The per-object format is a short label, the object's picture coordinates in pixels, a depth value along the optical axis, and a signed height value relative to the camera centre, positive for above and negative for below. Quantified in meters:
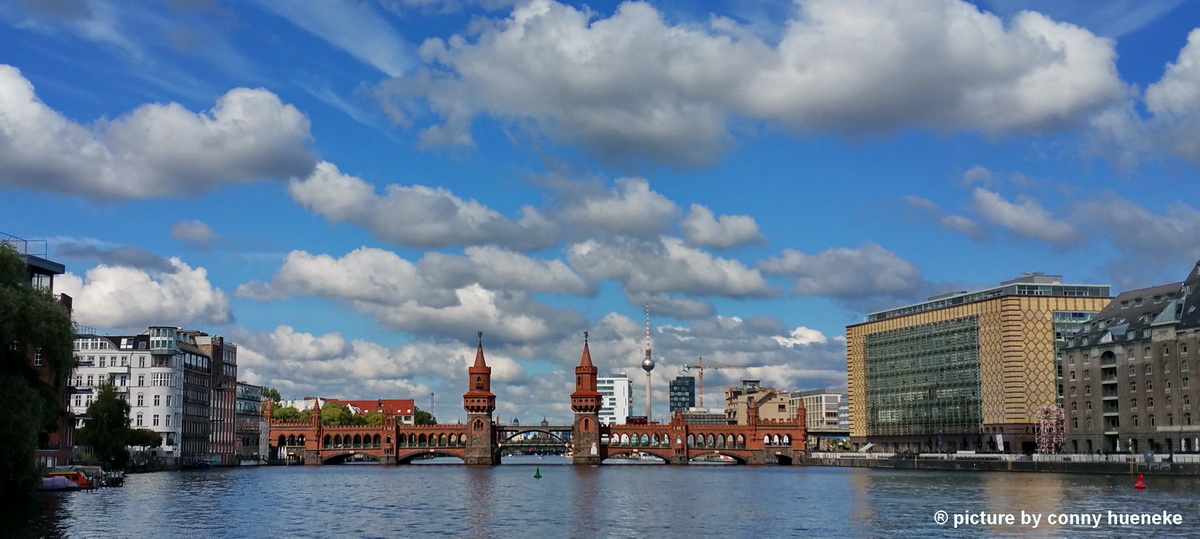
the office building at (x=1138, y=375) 146.00 +4.78
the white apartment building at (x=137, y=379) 190.88 +7.08
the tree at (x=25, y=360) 76.88 +4.34
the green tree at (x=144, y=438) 174.81 -1.99
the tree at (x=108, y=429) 150.25 -0.48
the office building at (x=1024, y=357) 194.50 +9.03
